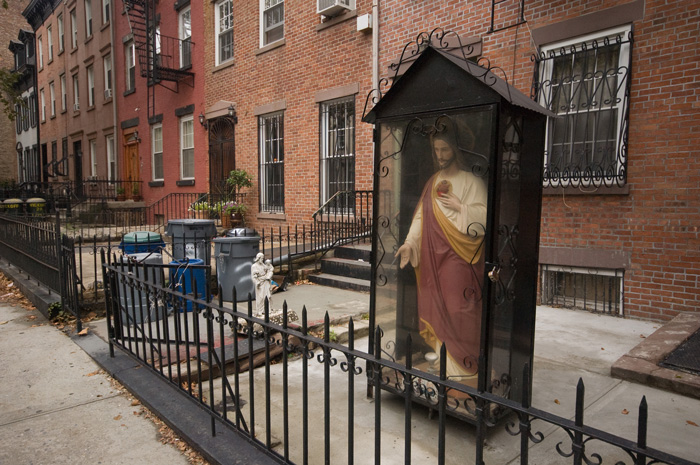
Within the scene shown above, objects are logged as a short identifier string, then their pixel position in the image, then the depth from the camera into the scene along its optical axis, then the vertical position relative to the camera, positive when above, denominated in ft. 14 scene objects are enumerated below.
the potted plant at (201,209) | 42.86 -1.82
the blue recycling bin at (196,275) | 19.87 -3.75
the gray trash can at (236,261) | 22.04 -3.44
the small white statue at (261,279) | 17.95 -3.44
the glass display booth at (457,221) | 9.48 -0.65
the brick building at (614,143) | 18.39 +2.13
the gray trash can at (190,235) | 24.39 -2.44
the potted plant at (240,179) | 40.45 +0.90
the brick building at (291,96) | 32.09 +7.35
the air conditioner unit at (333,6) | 31.42 +12.41
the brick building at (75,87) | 65.98 +16.30
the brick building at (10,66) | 103.24 +27.16
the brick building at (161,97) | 47.44 +10.32
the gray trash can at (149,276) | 19.25 -3.68
